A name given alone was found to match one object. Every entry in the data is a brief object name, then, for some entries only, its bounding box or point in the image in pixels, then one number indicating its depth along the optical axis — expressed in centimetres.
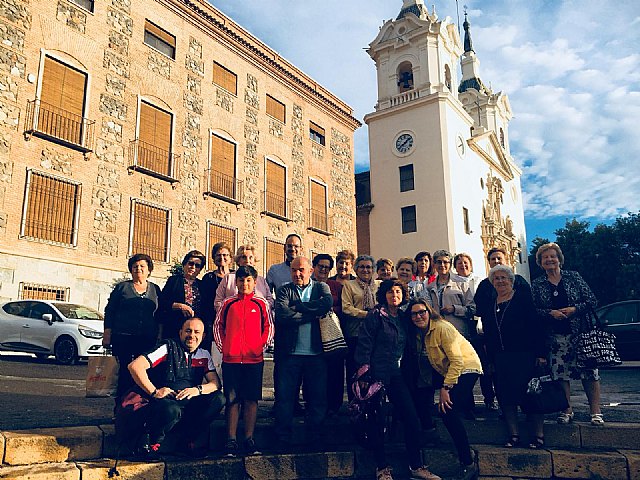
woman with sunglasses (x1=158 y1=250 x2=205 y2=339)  493
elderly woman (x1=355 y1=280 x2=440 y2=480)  430
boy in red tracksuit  445
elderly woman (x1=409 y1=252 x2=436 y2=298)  606
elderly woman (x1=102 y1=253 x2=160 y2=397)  471
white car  1065
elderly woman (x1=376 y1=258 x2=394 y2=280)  562
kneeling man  412
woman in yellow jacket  435
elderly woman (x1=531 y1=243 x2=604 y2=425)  480
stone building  1306
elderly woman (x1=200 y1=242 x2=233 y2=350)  530
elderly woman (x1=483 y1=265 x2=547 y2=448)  461
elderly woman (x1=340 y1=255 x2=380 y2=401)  514
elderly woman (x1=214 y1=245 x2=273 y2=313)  514
